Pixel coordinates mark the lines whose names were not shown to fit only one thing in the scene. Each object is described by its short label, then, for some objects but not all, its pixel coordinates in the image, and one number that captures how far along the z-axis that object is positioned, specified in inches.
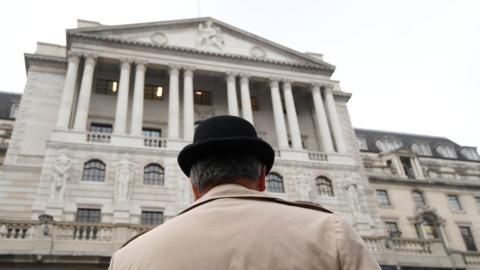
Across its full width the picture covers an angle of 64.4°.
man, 77.5
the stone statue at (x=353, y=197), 1010.0
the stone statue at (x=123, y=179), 864.9
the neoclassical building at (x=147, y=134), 816.3
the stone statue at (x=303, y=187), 994.5
